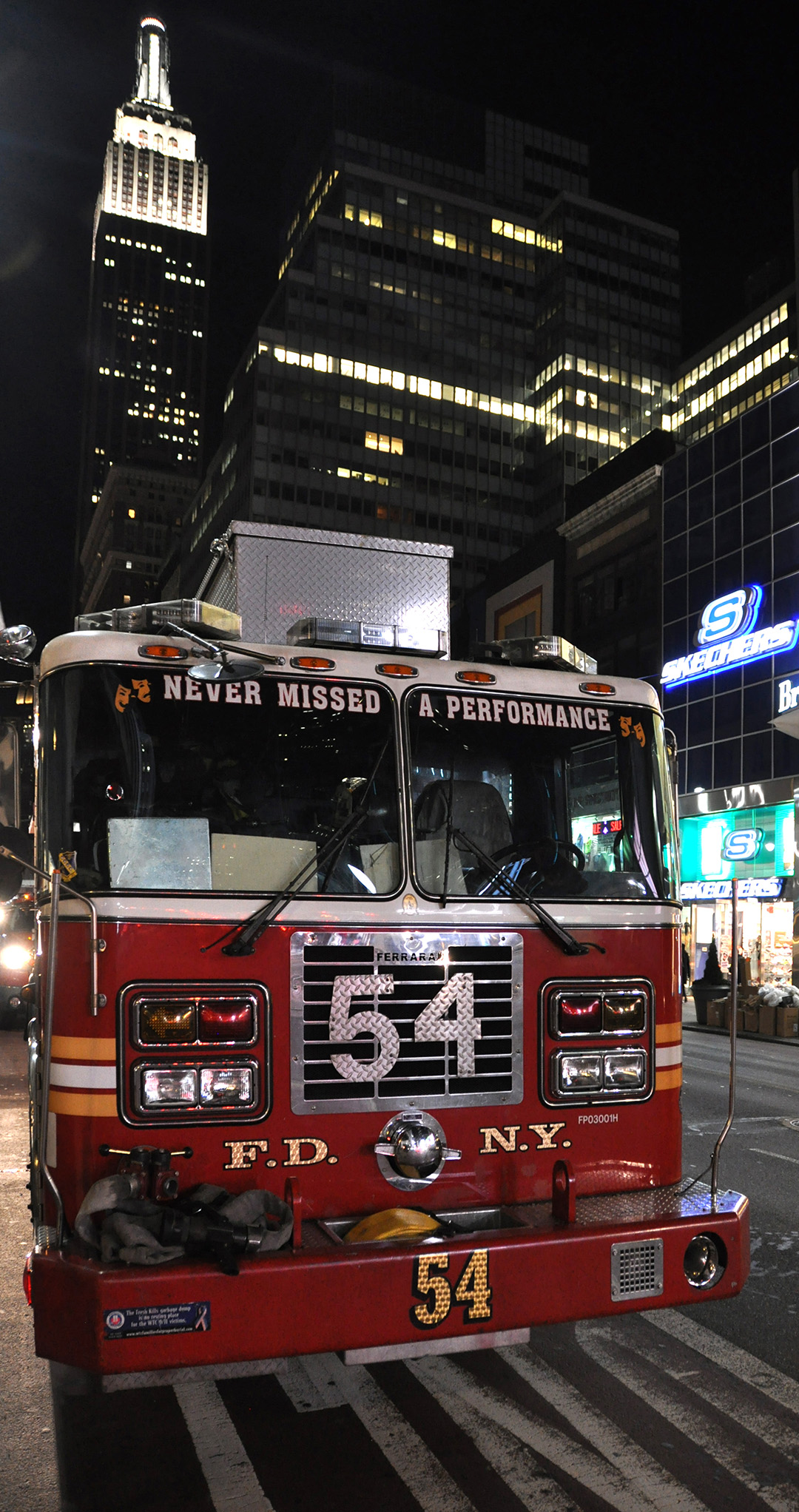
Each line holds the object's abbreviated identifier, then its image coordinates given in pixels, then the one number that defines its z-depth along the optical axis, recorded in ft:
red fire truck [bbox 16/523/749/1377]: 11.63
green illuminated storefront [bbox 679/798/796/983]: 99.50
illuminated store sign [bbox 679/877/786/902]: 97.66
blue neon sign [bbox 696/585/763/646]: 107.45
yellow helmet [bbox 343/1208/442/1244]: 12.91
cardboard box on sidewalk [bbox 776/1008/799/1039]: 67.92
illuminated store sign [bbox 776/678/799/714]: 94.43
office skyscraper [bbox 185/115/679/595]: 320.50
